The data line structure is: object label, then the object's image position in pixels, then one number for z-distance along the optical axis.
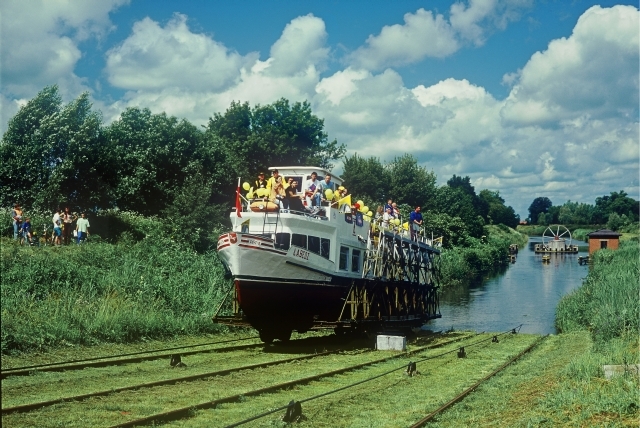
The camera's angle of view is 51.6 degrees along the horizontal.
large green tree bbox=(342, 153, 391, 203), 73.88
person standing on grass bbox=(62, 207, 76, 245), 29.98
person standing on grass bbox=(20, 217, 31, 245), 27.78
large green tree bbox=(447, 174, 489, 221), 152.38
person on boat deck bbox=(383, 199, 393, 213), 26.52
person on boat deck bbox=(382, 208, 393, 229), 24.55
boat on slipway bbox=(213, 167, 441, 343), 18.73
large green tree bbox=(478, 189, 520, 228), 174.50
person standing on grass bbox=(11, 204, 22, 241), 27.53
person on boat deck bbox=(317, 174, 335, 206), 21.30
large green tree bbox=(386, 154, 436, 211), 78.50
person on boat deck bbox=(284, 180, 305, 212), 20.88
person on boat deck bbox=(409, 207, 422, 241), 29.06
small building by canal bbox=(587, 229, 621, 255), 79.56
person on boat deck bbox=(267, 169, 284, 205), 20.06
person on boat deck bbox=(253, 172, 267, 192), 20.44
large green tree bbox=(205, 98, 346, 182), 53.06
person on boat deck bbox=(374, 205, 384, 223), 24.56
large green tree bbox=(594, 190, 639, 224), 161.50
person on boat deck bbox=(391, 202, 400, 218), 26.85
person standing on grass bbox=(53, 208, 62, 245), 28.69
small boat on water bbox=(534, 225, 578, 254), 118.62
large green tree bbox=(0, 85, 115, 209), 33.19
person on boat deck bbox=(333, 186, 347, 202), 21.70
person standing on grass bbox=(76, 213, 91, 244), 29.59
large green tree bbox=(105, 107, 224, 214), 42.34
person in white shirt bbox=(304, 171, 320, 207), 21.05
